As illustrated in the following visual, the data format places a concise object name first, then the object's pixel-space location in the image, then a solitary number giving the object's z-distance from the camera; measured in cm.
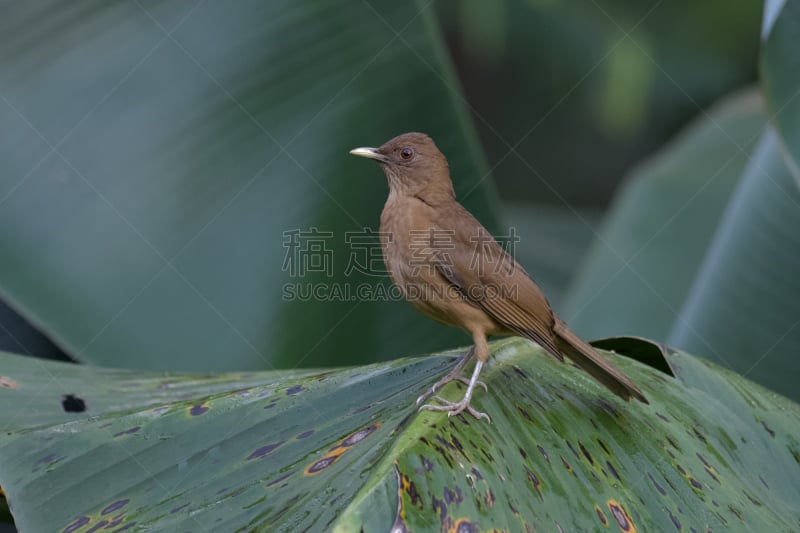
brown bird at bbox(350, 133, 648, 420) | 632
